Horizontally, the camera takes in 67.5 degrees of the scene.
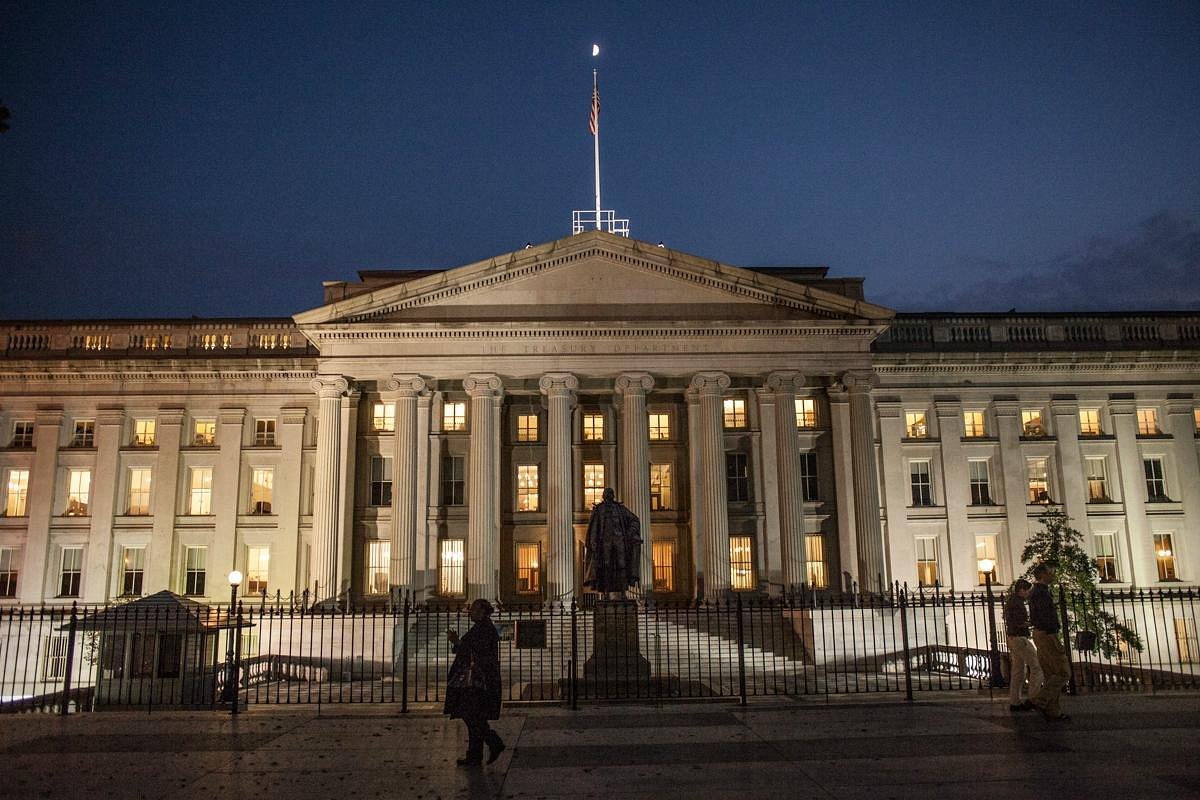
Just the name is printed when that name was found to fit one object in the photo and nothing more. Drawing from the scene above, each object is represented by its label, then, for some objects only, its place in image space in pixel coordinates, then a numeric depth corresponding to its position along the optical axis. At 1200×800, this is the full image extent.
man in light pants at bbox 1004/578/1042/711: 15.07
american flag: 37.28
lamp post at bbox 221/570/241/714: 16.83
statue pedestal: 19.86
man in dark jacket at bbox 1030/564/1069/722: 14.31
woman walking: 11.72
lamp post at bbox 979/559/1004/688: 18.41
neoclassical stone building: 34.84
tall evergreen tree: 27.55
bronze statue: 21.67
